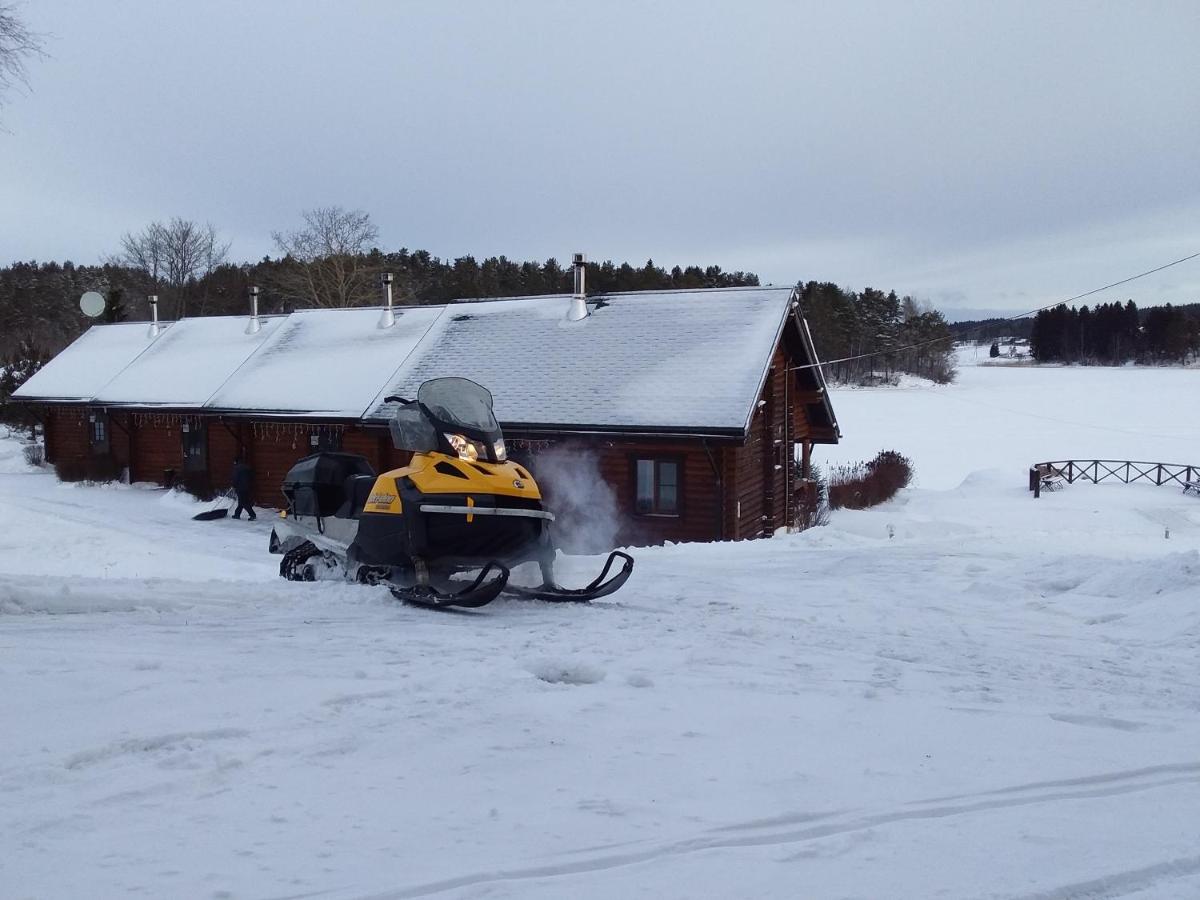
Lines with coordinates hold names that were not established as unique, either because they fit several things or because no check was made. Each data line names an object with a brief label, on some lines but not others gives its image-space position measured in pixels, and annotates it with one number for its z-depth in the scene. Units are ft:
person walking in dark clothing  70.38
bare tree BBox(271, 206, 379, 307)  173.68
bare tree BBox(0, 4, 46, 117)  31.19
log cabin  57.82
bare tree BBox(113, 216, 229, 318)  210.18
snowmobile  24.58
